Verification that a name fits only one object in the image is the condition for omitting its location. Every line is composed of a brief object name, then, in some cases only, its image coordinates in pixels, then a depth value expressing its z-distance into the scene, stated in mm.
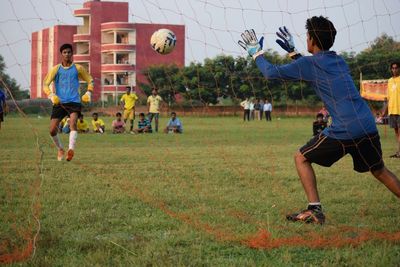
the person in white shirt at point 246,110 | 44162
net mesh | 5270
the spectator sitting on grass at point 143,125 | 26203
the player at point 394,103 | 13602
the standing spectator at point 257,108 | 49534
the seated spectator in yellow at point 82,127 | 25577
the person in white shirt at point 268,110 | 46469
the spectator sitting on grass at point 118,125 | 26000
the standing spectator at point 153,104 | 26766
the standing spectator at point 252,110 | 46250
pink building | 58656
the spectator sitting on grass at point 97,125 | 25672
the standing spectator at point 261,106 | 50625
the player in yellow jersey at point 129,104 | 26016
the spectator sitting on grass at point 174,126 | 26047
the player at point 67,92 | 12031
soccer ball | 10362
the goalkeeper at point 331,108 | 5996
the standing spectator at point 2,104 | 15727
